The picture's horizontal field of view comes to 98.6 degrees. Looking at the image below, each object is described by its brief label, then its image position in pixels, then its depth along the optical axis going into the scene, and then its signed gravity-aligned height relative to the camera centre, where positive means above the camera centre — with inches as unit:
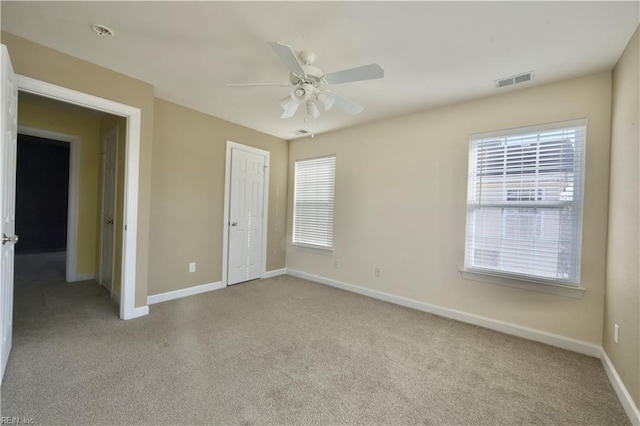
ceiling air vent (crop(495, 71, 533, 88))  100.0 +51.6
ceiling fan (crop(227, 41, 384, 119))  74.1 +38.9
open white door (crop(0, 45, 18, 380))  69.9 +3.2
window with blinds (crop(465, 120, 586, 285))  100.7 +5.7
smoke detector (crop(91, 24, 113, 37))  81.2 +51.9
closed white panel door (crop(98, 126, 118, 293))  148.1 -2.5
